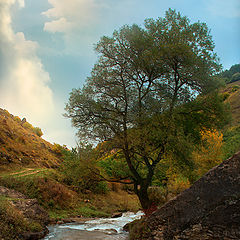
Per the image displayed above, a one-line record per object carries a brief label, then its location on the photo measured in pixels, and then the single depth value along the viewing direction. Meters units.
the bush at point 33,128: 60.24
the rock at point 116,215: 18.92
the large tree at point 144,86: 12.29
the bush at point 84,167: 12.88
